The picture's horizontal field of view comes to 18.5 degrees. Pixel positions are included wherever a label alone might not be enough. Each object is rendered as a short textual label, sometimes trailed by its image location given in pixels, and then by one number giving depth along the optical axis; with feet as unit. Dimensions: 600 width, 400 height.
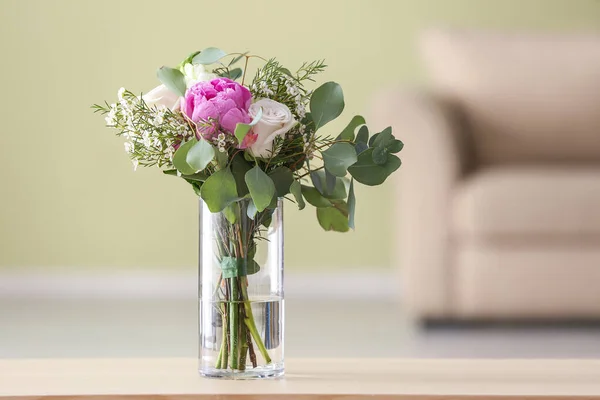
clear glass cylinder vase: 7.48
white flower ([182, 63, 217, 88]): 7.50
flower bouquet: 7.35
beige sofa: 15.38
